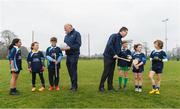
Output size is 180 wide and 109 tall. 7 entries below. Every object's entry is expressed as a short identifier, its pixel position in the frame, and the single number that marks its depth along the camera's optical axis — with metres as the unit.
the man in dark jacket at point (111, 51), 5.93
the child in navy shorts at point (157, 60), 5.95
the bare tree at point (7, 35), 43.50
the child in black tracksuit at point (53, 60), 6.06
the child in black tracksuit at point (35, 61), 6.02
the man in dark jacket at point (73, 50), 5.94
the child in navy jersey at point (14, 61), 5.67
